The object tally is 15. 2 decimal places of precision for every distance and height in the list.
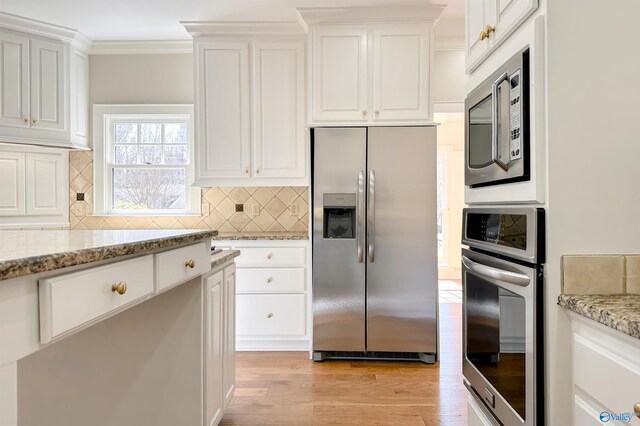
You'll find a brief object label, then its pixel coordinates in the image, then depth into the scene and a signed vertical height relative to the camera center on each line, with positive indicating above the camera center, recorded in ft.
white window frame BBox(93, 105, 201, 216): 12.25 +2.09
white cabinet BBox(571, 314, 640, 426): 2.75 -1.21
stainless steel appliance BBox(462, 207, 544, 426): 3.67 -1.05
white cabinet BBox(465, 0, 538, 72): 3.96 +2.12
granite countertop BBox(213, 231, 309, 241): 10.47 -0.61
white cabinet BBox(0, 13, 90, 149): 10.32 +3.52
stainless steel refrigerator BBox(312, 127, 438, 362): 9.64 -0.63
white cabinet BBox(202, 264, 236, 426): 5.76 -2.02
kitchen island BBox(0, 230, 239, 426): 3.03 -1.63
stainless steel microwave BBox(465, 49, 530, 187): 3.81 +0.94
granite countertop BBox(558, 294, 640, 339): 2.72 -0.73
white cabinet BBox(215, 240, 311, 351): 10.47 -2.00
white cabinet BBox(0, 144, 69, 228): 11.02 +0.79
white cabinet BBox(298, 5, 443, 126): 9.82 +3.61
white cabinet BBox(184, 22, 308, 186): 10.74 +3.09
